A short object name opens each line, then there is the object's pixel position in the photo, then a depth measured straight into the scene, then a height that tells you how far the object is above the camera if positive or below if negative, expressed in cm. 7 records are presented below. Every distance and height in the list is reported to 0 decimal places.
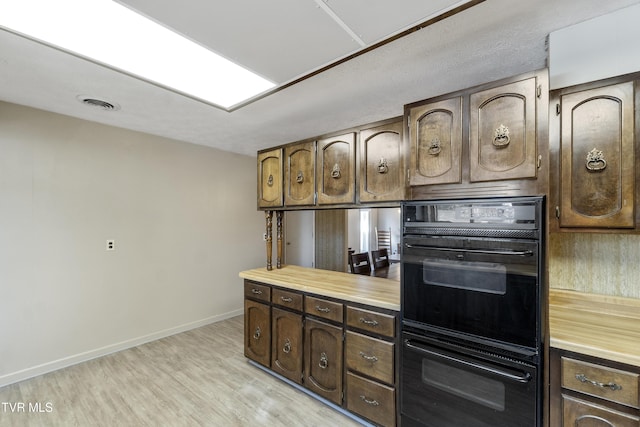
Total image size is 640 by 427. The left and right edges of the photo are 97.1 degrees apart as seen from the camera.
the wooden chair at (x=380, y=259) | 367 -62
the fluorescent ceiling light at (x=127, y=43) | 134 +96
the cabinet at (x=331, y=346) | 189 -105
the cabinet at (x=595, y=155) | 149 +32
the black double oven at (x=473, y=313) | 136 -53
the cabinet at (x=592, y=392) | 118 -79
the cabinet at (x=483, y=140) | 137 +39
